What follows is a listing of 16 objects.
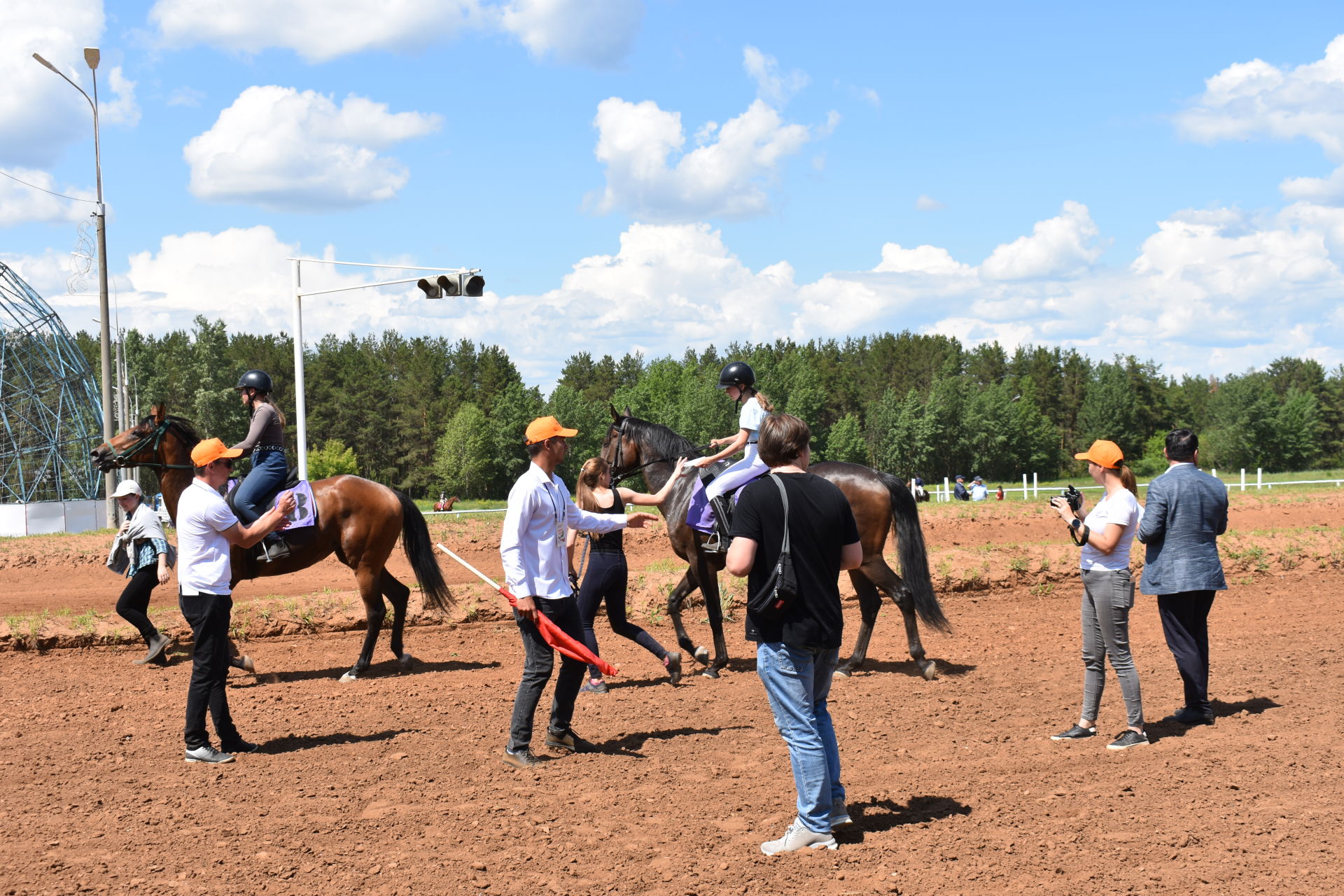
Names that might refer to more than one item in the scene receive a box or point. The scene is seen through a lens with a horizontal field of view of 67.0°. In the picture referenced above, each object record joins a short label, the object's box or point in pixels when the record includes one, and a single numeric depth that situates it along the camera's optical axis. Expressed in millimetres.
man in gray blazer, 7242
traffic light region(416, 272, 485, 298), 19188
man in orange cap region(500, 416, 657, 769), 6594
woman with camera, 6668
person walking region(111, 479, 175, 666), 10398
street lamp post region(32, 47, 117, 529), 21328
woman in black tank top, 8867
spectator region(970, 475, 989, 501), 41688
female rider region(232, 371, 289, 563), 9562
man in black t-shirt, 4969
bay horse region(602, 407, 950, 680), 9750
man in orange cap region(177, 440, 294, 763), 7016
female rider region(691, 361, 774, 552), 9328
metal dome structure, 39312
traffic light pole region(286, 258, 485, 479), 19172
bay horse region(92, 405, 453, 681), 10047
